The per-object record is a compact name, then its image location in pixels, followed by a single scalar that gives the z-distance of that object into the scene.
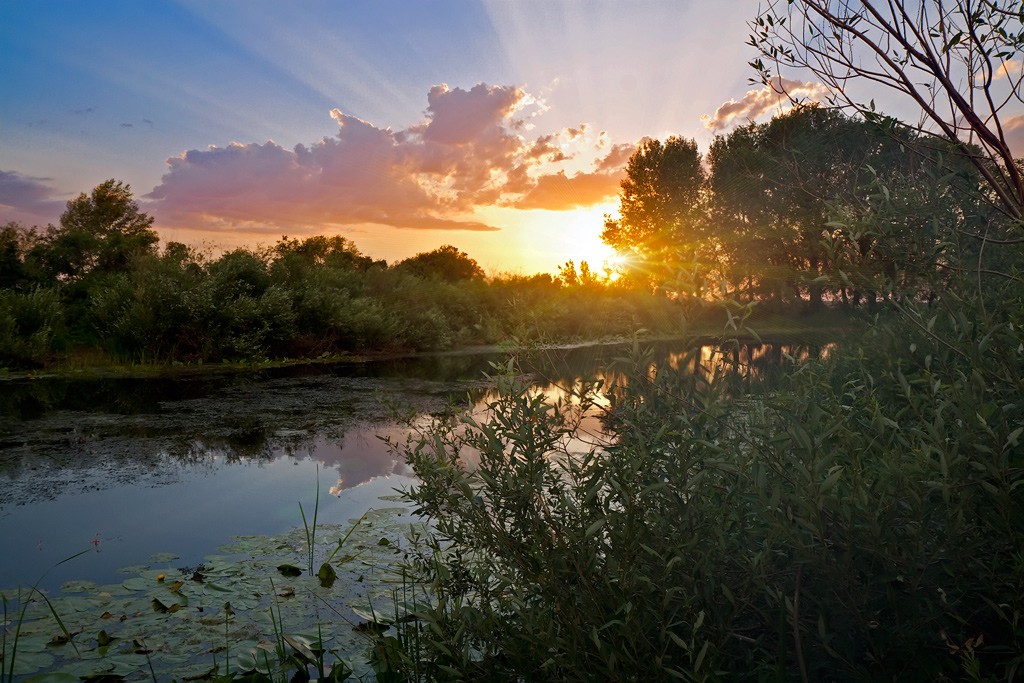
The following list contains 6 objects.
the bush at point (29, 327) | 13.43
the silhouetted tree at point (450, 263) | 46.62
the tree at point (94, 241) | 19.91
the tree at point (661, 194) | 36.75
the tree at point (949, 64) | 2.43
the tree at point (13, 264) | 18.39
